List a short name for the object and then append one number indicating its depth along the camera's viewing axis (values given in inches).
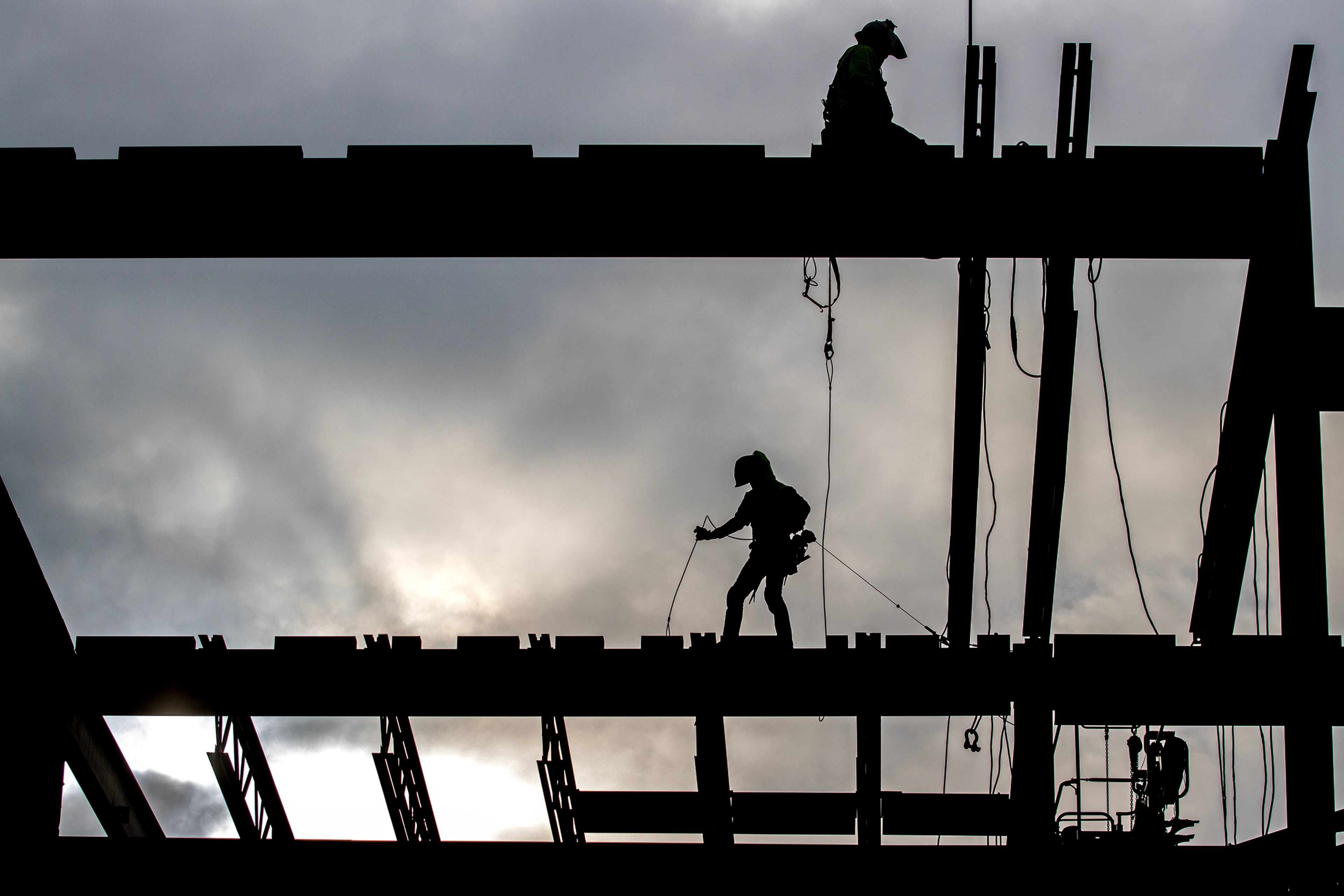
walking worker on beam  705.6
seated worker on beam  517.7
